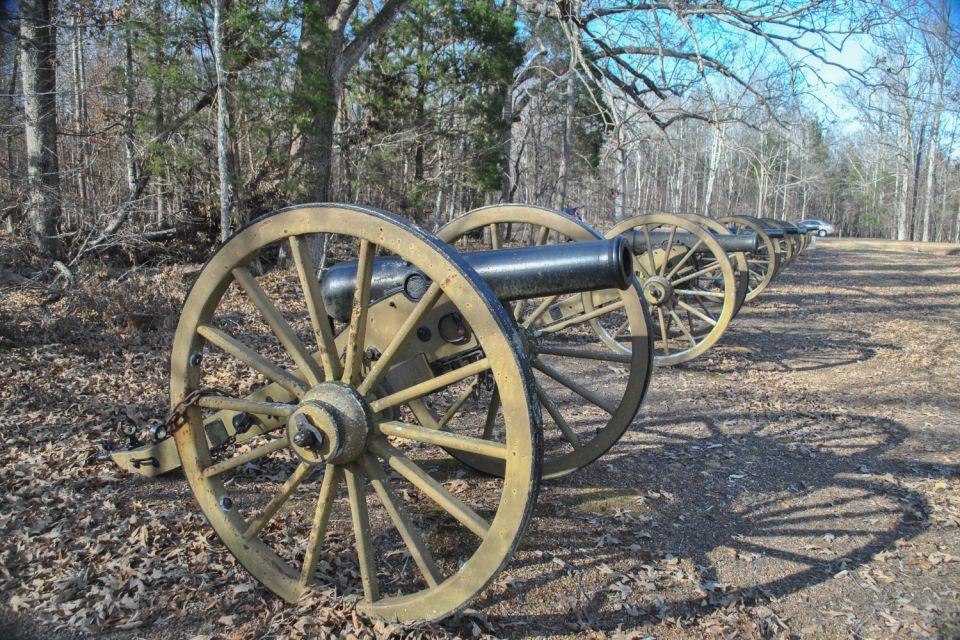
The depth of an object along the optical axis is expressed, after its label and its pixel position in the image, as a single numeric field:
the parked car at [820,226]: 46.03
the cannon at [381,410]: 2.18
